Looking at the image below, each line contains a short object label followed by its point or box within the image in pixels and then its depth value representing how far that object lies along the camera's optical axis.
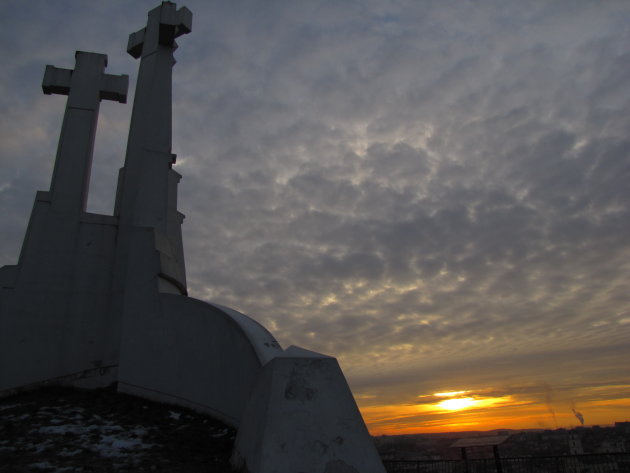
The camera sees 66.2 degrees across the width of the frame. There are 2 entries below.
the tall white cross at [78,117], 13.39
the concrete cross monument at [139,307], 6.91
